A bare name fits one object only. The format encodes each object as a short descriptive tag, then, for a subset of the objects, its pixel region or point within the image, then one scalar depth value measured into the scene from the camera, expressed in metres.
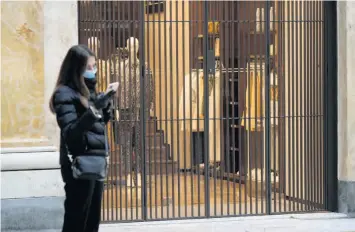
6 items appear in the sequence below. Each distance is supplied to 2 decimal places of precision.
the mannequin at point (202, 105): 9.79
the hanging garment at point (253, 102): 9.95
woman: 6.54
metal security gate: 9.55
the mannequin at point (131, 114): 9.54
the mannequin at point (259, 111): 9.96
